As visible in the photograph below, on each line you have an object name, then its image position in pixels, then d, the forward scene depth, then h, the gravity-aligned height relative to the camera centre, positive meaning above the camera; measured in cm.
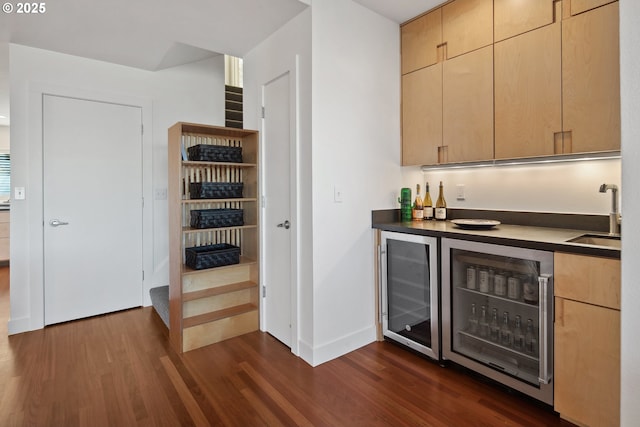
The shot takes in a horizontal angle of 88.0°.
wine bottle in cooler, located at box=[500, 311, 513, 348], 193 -71
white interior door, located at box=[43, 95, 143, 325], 297 +7
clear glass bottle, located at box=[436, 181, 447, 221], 270 +4
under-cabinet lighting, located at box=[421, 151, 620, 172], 192 +34
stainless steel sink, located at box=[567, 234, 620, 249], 180 -16
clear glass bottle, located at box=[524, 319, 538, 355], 182 -72
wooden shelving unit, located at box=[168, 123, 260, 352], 249 -30
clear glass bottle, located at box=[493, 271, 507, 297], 192 -42
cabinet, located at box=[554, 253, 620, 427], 146 -60
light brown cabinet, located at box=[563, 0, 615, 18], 173 +110
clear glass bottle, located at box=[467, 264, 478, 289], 204 -40
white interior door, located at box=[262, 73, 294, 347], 250 +4
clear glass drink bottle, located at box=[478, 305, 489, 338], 202 -69
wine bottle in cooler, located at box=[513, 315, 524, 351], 188 -71
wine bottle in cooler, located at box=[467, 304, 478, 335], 207 -69
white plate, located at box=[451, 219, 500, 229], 215 -8
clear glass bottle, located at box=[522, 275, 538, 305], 177 -43
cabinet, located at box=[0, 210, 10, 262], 538 -35
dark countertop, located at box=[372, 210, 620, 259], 160 -12
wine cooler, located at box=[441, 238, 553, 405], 168 -59
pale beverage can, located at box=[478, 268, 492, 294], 199 -41
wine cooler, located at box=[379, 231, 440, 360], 217 -56
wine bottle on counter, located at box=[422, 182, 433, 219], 278 +6
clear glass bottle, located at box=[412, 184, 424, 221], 266 +2
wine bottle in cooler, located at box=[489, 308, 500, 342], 198 -70
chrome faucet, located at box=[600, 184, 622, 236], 180 -3
